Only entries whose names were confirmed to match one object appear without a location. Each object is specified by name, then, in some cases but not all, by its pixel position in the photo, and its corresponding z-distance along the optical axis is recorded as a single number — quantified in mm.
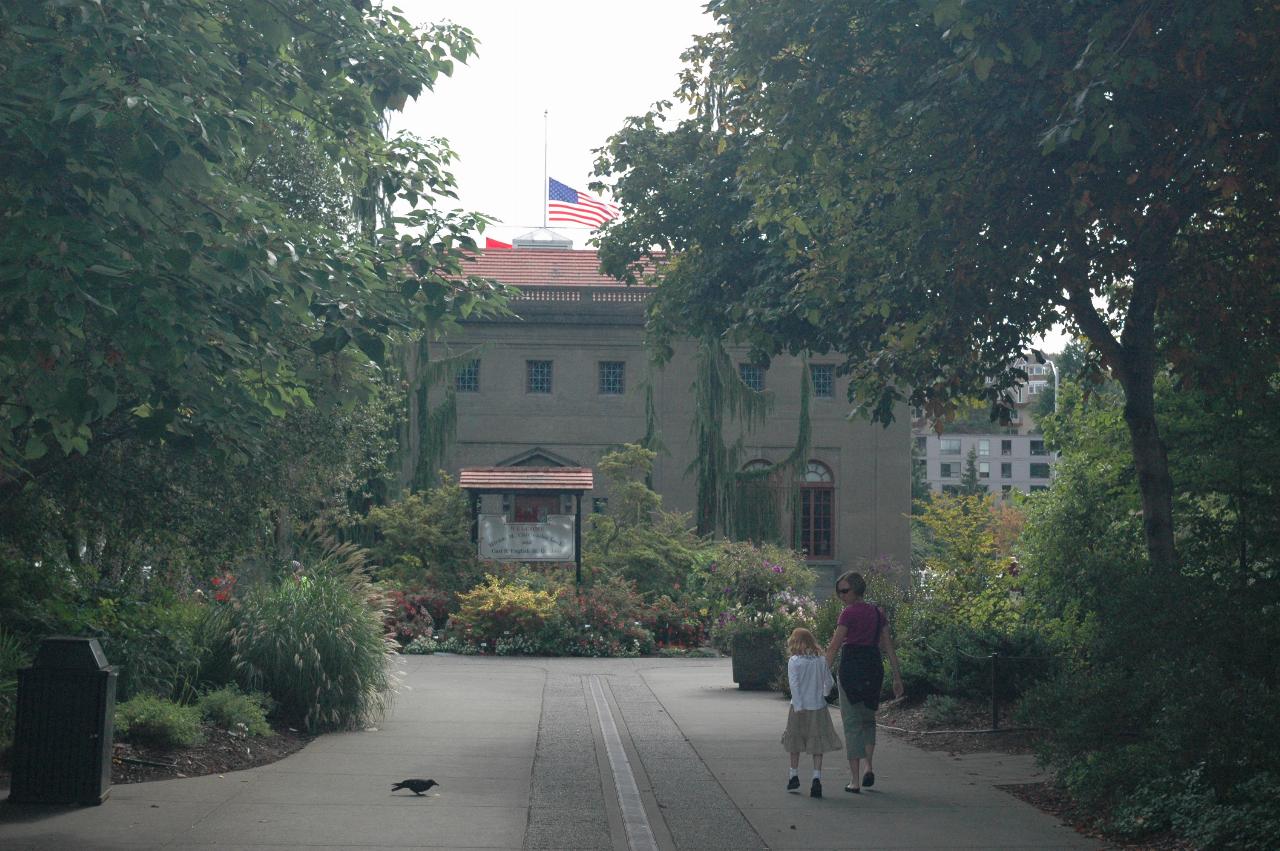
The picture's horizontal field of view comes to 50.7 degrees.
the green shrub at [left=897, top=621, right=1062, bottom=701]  14555
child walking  10781
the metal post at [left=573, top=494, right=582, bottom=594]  29891
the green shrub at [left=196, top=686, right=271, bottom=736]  12359
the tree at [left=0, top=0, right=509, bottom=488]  7336
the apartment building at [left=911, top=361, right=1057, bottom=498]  144800
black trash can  9211
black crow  10305
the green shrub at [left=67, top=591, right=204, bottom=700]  12188
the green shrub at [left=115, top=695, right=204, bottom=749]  11078
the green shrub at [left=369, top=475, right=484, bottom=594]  30703
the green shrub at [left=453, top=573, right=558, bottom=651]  26766
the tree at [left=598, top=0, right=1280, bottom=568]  9828
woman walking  10773
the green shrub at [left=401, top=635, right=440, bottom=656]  26562
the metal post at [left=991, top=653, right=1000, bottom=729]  14008
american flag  41031
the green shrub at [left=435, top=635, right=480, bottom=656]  26641
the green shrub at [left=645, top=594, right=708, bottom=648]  28438
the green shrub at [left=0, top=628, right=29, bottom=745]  10477
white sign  29984
